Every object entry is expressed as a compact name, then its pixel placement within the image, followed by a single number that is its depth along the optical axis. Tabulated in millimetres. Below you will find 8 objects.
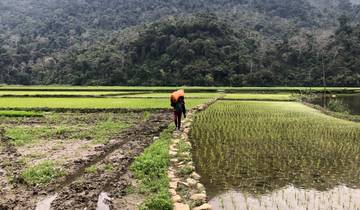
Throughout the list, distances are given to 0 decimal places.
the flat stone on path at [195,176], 8797
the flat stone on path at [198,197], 7396
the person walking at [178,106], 15133
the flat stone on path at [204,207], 6871
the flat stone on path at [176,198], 7305
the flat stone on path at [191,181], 8289
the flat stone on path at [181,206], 6898
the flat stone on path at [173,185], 8062
